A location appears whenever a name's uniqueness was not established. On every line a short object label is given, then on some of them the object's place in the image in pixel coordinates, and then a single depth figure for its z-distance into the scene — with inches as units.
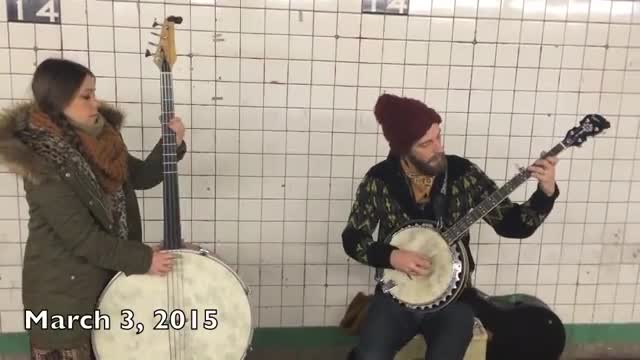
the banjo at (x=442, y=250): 85.7
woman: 75.2
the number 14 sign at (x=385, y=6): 103.8
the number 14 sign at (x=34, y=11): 97.5
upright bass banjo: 80.8
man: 86.8
